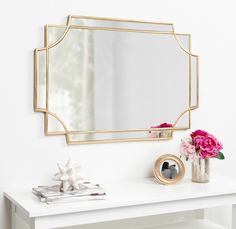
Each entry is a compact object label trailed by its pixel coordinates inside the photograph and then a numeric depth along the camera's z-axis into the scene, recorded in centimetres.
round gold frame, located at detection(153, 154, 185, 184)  259
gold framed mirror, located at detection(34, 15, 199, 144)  247
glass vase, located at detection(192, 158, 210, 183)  262
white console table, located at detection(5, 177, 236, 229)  207
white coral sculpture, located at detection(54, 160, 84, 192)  222
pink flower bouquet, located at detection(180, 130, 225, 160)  258
